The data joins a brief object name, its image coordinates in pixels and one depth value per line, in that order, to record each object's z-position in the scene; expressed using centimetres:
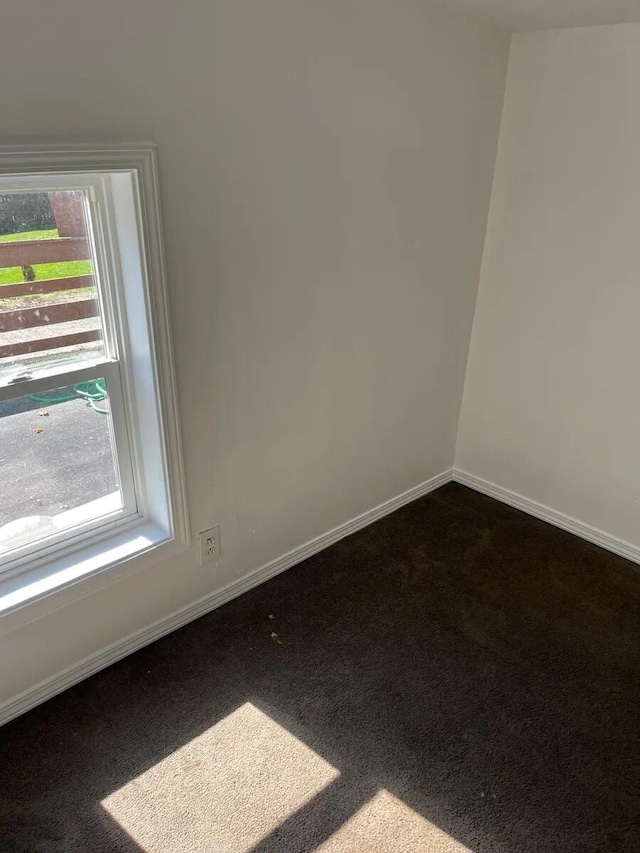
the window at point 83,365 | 156
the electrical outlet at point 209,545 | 212
